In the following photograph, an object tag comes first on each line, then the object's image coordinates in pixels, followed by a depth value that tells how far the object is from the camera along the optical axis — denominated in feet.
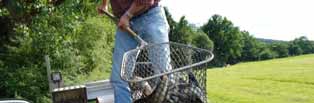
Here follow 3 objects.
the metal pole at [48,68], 12.05
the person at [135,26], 5.16
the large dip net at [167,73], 4.47
